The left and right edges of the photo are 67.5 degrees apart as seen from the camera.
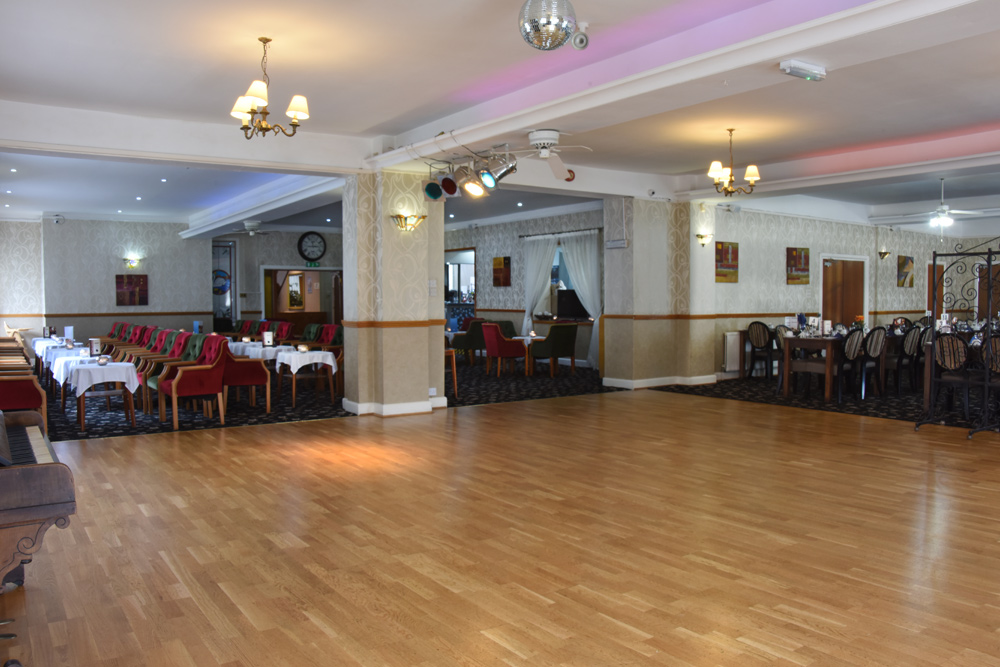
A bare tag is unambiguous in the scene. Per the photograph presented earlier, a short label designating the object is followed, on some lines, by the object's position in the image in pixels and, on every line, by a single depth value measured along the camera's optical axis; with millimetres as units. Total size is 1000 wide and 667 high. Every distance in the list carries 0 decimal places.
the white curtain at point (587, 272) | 13023
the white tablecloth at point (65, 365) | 8195
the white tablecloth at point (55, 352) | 9365
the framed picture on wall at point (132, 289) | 15273
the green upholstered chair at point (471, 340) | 13562
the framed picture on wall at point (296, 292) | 17828
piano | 2566
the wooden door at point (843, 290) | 13758
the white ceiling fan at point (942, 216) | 11957
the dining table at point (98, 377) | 7438
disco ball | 3816
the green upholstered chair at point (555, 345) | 11883
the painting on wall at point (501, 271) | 15141
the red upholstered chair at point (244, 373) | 8000
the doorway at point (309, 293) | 17656
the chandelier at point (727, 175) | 7953
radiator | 11445
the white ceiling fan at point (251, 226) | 12847
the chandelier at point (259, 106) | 5148
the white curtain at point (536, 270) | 14023
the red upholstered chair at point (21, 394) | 6621
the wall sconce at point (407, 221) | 8328
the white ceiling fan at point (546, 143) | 6172
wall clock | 17203
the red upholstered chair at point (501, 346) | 12078
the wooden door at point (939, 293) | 16266
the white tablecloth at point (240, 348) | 10203
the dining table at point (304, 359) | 8805
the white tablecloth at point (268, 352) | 9380
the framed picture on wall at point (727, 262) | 11492
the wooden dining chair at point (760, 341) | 11164
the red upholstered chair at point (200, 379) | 7551
